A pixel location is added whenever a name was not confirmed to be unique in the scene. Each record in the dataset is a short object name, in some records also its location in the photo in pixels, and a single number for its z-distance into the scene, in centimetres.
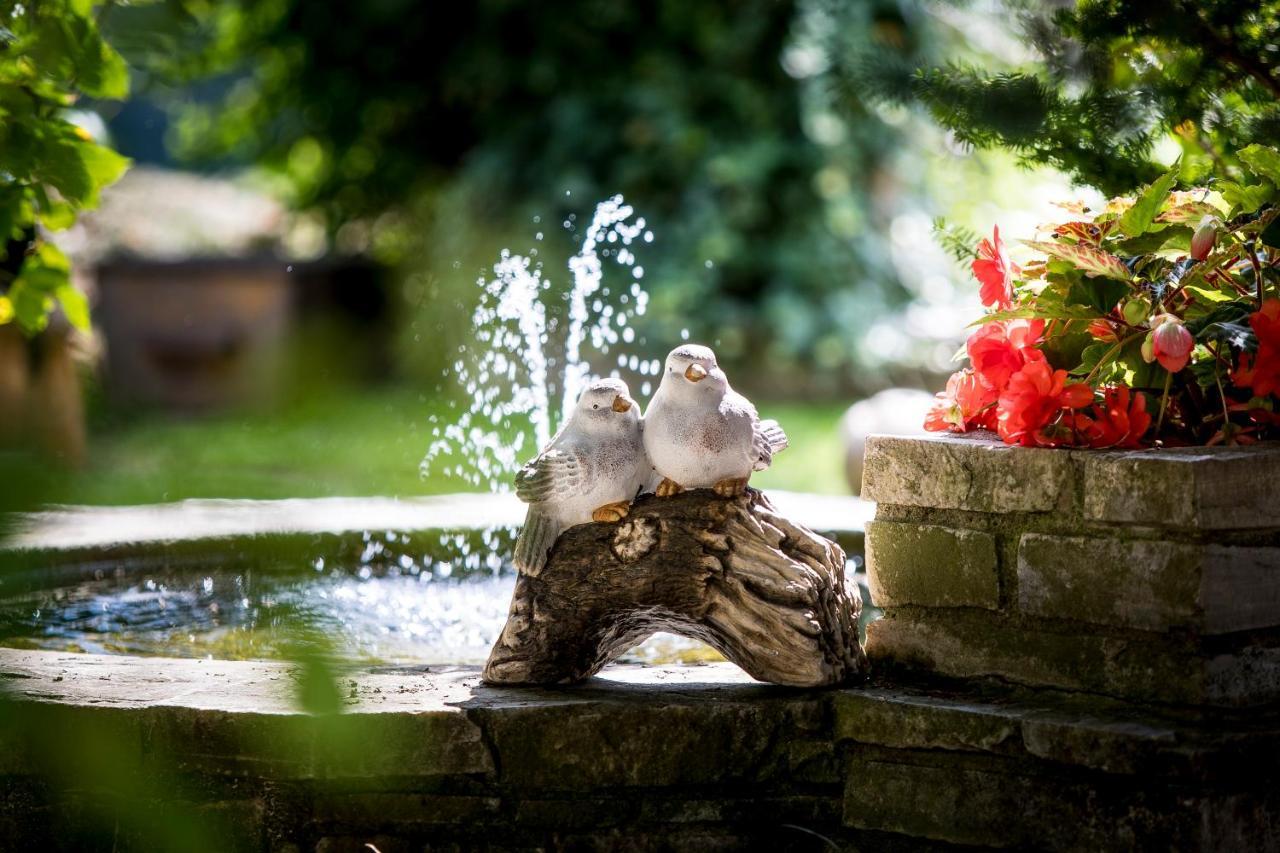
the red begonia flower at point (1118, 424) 400
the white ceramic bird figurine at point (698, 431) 411
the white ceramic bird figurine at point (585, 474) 415
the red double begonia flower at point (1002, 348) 425
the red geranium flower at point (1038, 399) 401
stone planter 375
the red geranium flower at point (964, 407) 439
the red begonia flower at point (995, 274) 436
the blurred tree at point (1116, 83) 339
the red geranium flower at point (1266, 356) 392
